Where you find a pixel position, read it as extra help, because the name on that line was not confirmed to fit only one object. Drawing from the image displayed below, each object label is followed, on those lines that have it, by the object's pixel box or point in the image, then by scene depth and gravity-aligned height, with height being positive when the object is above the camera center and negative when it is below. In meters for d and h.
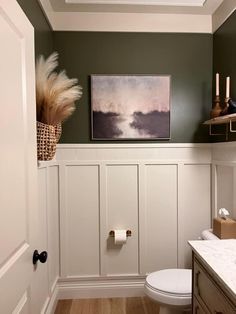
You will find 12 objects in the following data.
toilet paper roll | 2.57 -0.78
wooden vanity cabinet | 1.17 -0.67
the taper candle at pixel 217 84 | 2.35 +0.53
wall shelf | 2.04 +0.22
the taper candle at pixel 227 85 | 2.22 +0.50
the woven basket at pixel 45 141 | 1.86 +0.07
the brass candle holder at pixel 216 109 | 2.38 +0.34
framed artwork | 2.61 +0.40
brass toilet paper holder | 2.63 -0.77
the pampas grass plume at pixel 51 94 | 1.85 +0.38
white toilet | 1.85 -0.93
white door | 0.98 -0.03
